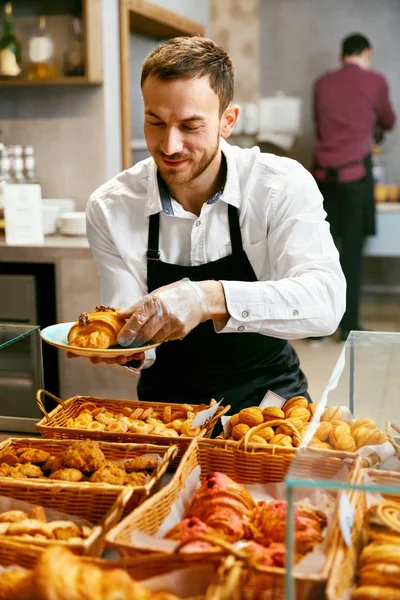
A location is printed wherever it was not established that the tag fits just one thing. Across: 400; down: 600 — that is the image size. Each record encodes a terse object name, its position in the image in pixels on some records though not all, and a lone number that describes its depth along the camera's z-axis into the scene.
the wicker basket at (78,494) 1.26
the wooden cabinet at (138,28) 3.99
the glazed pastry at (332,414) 1.33
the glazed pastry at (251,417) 1.54
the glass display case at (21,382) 1.71
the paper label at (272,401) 1.68
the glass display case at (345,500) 0.96
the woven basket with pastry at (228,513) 1.05
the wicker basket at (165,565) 0.94
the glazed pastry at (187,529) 1.11
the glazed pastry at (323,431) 1.24
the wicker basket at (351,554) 0.96
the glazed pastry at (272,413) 1.56
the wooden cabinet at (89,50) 3.74
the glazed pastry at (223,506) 1.16
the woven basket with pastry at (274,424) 1.46
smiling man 1.76
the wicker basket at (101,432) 1.51
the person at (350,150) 5.29
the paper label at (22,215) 3.47
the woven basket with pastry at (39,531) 1.09
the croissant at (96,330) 1.54
